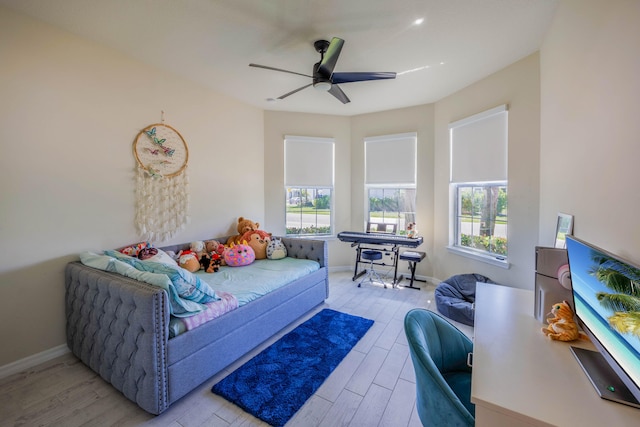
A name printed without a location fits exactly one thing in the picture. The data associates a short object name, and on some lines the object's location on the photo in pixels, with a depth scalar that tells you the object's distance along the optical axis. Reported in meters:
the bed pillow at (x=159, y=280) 1.74
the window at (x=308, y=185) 4.62
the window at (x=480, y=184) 3.23
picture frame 1.62
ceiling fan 2.36
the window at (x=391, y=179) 4.38
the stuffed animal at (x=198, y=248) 3.22
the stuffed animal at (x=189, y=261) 2.95
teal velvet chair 1.00
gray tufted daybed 1.64
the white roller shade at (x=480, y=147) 3.19
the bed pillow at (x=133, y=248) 2.63
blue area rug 1.78
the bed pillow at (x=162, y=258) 2.60
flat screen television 0.77
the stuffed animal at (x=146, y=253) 2.62
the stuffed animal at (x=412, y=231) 4.10
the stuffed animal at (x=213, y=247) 3.37
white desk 0.81
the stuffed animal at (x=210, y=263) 3.01
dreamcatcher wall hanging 2.89
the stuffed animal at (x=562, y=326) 1.22
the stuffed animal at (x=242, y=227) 3.76
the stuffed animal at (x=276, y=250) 3.58
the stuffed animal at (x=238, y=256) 3.23
